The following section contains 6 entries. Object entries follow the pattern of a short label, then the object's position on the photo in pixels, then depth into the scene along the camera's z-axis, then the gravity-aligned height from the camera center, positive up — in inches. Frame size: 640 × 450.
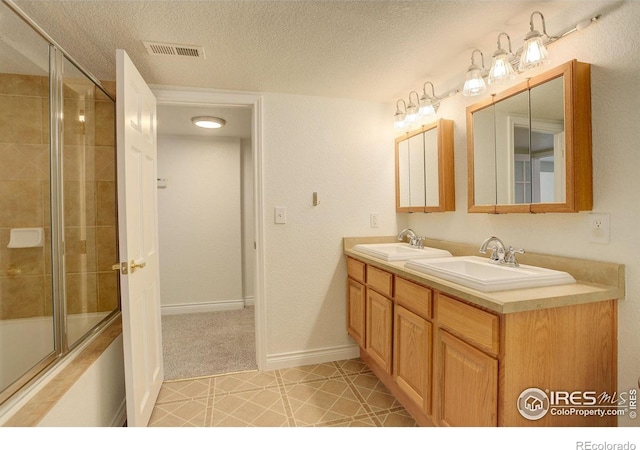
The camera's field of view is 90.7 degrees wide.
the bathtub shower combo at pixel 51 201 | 63.9 +5.7
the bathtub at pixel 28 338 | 58.9 -24.3
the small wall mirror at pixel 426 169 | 81.4 +14.3
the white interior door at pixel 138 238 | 56.9 -2.8
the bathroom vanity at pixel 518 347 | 43.6 -19.4
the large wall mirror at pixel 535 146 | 51.2 +13.8
